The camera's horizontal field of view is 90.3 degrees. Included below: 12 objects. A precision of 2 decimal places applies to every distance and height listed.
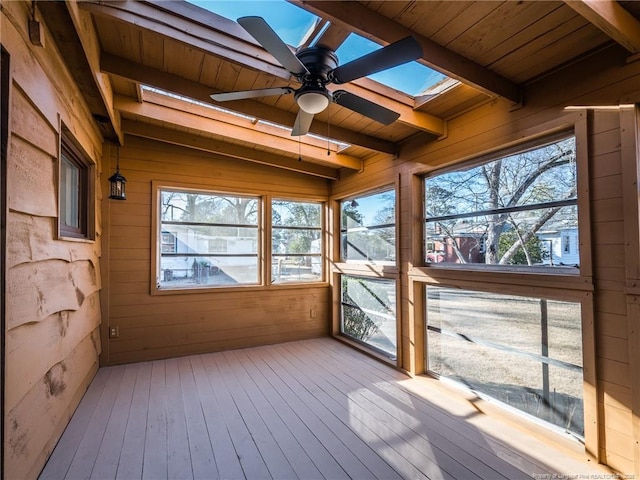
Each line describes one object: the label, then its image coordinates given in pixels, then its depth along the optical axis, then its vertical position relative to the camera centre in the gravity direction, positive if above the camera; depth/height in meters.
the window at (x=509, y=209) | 2.21 +0.28
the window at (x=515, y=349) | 2.17 -0.84
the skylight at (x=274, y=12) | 1.91 +1.44
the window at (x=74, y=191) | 2.55 +0.52
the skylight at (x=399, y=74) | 2.15 +1.32
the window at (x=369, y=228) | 3.85 +0.23
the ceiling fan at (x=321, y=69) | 1.50 +0.96
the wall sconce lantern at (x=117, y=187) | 3.20 +0.61
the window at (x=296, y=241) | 4.61 +0.07
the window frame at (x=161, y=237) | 3.80 +0.11
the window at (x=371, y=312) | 3.80 -0.88
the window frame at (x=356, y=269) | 3.56 -0.31
